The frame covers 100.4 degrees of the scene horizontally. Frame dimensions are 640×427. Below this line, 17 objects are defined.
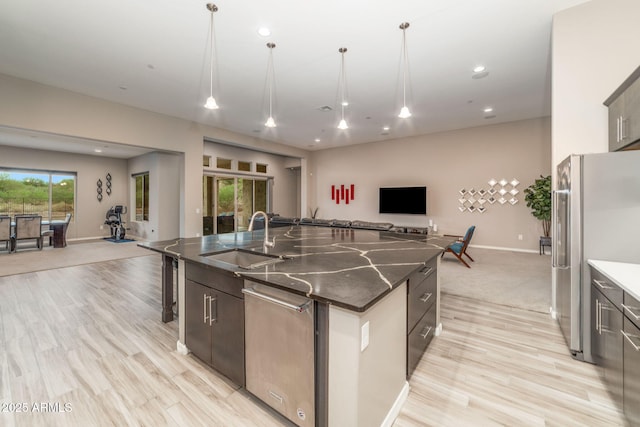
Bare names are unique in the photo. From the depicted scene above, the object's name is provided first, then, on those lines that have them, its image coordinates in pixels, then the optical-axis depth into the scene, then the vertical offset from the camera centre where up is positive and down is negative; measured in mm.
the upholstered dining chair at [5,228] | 6191 -343
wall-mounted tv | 7953 +384
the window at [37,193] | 7754 +622
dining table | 7191 -518
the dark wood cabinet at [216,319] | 1743 -755
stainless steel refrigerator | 1945 -71
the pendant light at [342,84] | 3527 +2209
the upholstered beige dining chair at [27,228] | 6523 -376
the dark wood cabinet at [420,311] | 1838 -762
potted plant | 5680 +298
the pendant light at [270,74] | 3480 +2197
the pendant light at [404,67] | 3031 +2173
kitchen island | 1255 -504
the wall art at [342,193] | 9445 +701
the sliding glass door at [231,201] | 8367 +404
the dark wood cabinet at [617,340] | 1400 -792
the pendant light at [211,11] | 2763 +2145
